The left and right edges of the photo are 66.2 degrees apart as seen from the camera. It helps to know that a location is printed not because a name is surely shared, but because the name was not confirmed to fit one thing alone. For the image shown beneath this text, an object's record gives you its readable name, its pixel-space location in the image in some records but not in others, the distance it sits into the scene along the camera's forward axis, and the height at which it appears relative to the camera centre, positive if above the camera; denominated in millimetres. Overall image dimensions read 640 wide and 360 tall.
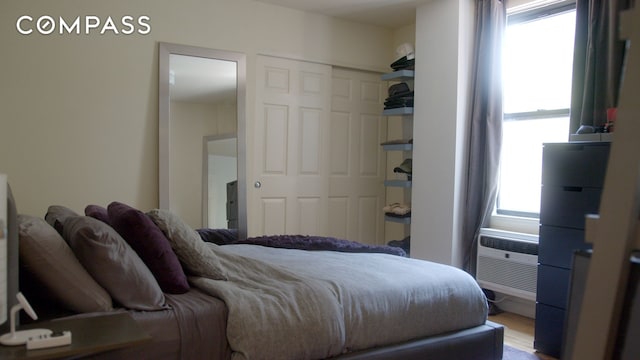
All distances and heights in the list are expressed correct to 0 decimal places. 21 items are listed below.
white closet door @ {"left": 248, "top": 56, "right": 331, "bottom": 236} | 4480 +23
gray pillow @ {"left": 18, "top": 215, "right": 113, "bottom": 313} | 1641 -422
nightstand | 1173 -504
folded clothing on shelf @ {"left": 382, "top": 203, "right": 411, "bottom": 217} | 4652 -538
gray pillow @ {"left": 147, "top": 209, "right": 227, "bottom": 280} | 2176 -454
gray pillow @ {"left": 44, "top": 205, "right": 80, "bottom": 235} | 2145 -353
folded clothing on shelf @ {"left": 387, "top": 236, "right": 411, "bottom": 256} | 4680 -867
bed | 1724 -598
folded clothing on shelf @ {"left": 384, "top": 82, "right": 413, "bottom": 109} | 4645 +552
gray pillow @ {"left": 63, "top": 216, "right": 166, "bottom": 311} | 1745 -428
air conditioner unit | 3691 -825
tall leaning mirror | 4004 +108
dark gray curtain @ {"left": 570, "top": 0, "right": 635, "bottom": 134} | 3174 +647
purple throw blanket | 3064 -593
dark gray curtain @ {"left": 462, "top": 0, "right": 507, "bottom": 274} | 4027 +260
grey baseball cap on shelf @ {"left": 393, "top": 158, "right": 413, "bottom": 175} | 4656 -125
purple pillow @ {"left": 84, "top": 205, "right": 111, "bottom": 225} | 2344 -337
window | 3742 +498
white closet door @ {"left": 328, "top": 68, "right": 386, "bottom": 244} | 4980 -49
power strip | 1193 -482
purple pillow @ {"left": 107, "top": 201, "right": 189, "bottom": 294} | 1981 -404
